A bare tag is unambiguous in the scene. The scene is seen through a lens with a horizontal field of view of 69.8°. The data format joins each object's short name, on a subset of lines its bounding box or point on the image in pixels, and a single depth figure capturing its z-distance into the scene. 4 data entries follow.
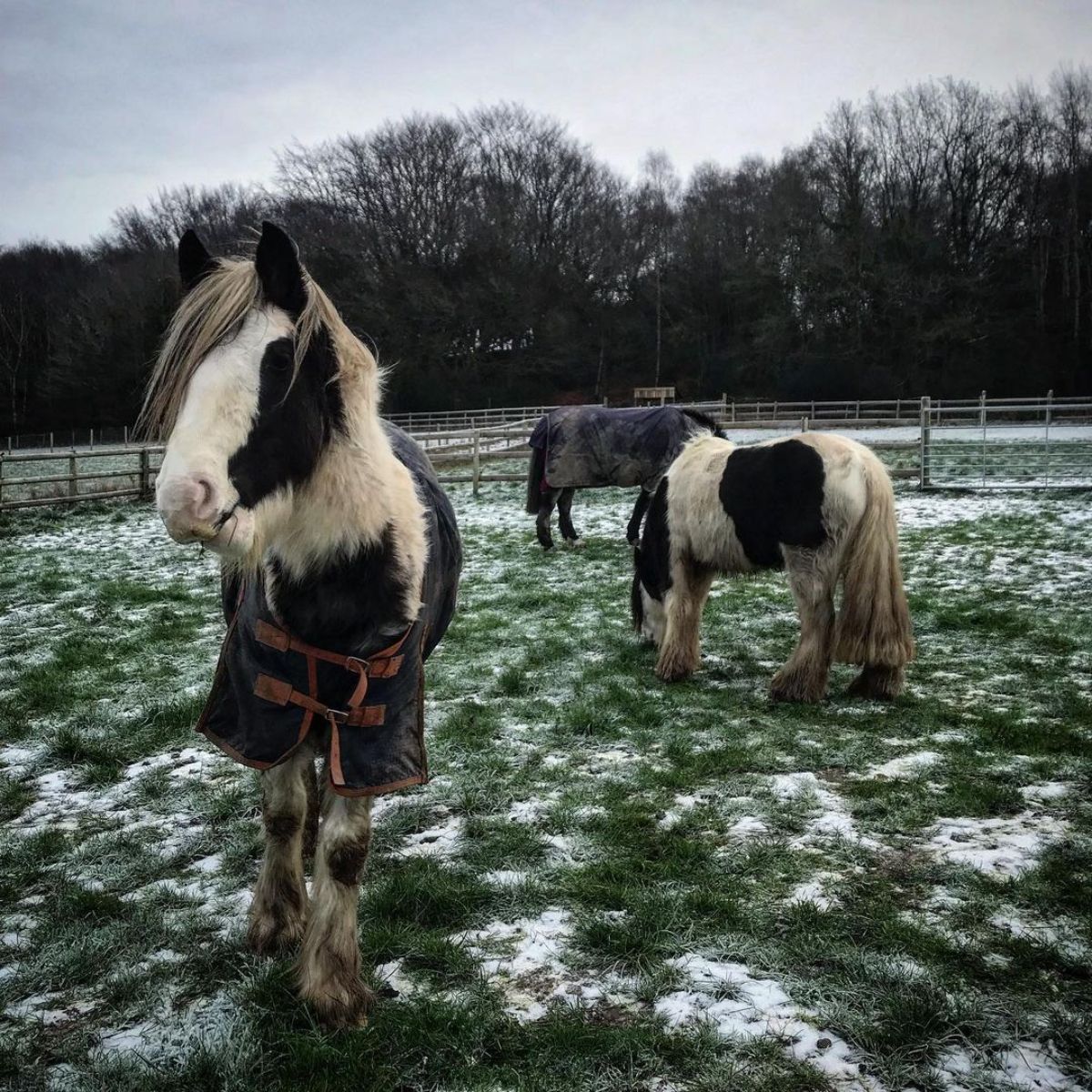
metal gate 12.44
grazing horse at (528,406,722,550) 9.13
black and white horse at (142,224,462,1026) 1.83
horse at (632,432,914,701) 4.46
